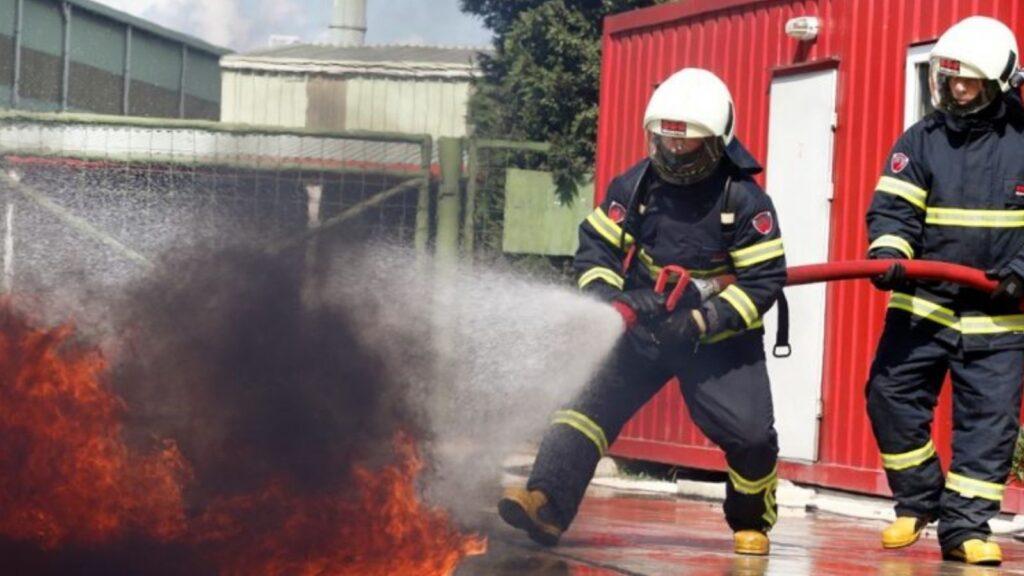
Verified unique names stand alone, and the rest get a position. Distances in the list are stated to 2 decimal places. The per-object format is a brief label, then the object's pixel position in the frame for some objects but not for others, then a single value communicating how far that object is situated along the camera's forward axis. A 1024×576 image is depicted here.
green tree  20.84
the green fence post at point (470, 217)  15.20
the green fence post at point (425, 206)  14.77
